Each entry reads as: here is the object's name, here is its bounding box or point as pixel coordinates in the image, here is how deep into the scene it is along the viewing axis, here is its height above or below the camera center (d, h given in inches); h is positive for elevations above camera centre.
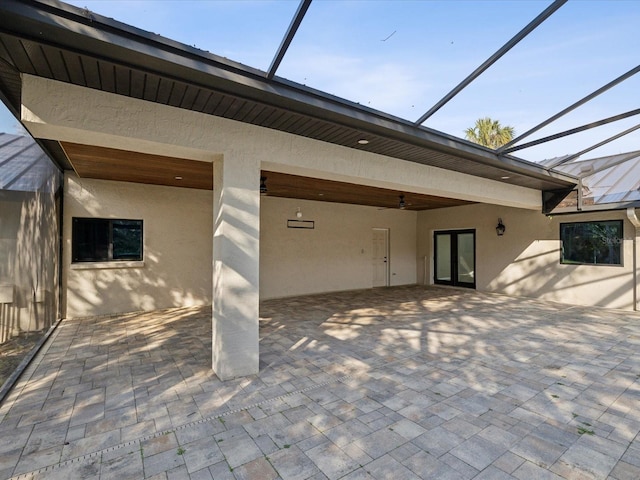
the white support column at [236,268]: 125.0 -10.9
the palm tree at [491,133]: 573.6 +200.4
